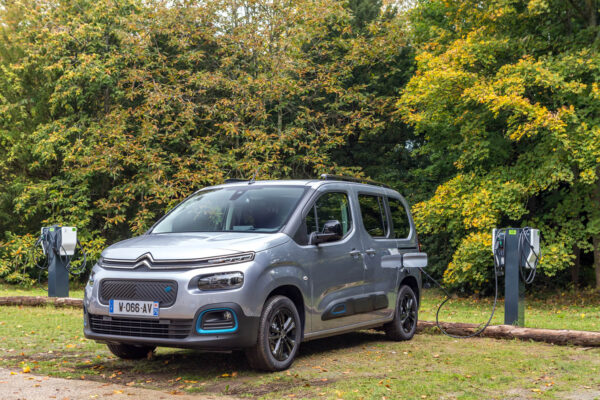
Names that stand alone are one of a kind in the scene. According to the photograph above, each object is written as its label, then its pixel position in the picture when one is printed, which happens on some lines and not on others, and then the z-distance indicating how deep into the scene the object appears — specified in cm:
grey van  647
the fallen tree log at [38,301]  1268
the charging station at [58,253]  1343
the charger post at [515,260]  986
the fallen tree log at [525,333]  874
